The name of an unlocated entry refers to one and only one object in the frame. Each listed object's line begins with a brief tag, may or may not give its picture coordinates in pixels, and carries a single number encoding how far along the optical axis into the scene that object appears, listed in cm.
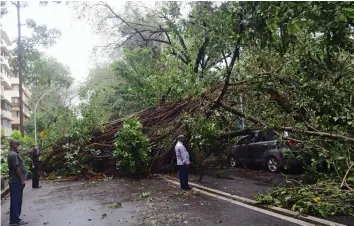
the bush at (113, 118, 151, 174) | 1355
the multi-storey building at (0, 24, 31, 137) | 5728
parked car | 1198
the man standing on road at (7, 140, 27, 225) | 729
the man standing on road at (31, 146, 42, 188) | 1266
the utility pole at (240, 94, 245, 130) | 1227
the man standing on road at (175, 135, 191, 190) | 1027
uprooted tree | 673
